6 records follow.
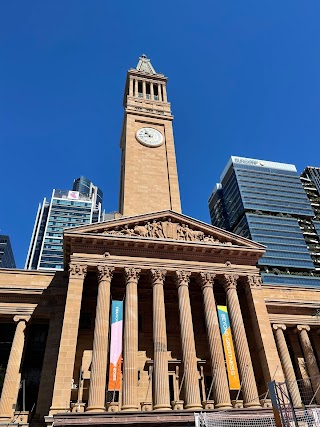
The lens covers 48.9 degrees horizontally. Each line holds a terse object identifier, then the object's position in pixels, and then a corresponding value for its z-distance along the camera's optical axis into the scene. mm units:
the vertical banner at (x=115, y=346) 22855
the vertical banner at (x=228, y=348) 24781
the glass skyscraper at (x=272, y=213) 100375
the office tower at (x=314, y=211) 110188
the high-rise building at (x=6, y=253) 134138
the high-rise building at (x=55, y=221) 118500
